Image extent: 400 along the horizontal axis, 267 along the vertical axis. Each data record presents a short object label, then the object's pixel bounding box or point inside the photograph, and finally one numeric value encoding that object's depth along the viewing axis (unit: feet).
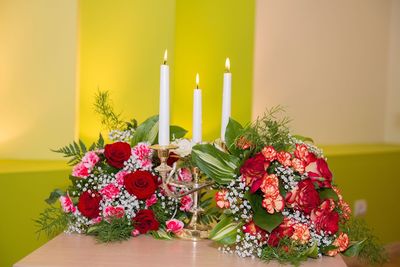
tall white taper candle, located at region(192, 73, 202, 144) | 3.96
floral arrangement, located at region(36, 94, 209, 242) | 4.03
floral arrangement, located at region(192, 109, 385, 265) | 3.64
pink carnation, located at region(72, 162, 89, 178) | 4.16
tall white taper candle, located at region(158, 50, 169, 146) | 3.67
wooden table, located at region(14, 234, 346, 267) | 3.49
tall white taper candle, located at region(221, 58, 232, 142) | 4.06
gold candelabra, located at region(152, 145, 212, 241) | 3.88
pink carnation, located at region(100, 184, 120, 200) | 4.05
